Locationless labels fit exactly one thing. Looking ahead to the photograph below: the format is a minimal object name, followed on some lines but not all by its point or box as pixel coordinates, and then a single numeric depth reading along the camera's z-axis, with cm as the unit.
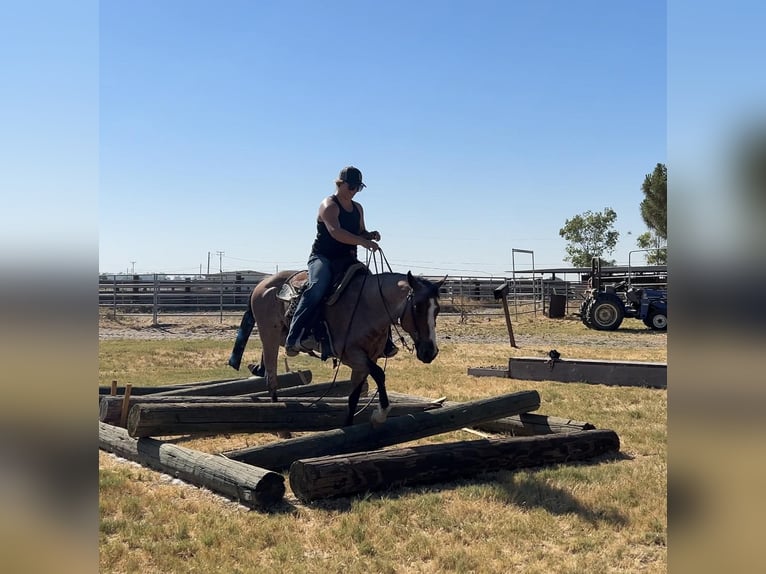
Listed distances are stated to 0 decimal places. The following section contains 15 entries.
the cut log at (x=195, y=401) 744
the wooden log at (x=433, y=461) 496
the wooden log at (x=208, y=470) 484
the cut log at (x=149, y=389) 903
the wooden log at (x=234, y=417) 609
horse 601
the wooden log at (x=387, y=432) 573
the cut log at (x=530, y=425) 702
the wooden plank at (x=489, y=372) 1199
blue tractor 2272
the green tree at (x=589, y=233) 6359
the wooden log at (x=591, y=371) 1035
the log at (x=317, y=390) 896
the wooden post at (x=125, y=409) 725
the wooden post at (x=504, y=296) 1224
